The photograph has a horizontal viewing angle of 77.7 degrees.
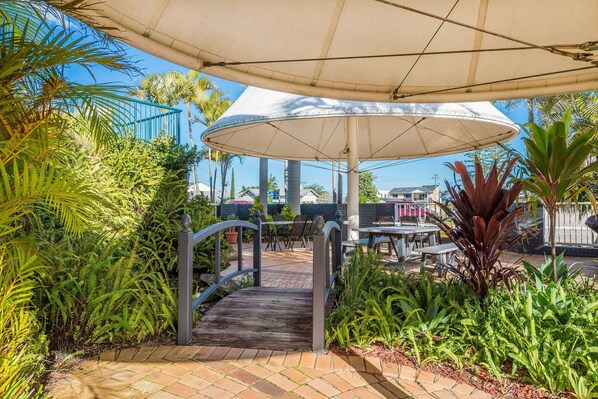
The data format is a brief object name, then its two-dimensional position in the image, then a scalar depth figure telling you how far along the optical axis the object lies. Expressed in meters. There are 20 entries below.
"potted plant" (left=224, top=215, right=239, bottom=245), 11.33
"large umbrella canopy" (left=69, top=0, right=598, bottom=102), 3.53
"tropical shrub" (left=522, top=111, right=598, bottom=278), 3.21
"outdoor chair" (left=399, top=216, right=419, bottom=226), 11.23
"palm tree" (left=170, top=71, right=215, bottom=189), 21.81
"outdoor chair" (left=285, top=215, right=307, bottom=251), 10.16
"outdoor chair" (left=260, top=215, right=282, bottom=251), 10.48
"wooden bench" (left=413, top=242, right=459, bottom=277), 5.19
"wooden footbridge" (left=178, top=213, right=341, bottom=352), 2.91
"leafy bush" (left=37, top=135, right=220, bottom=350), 2.86
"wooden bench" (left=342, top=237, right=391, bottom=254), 6.35
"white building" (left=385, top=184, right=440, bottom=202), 54.19
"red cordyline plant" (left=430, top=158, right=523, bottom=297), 3.15
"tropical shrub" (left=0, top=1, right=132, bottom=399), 1.63
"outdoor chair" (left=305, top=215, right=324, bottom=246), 10.78
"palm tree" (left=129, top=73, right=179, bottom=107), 22.04
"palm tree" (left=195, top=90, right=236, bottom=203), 21.72
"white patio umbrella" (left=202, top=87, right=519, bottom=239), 6.11
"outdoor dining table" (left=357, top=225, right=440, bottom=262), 6.30
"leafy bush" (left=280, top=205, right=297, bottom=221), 13.22
